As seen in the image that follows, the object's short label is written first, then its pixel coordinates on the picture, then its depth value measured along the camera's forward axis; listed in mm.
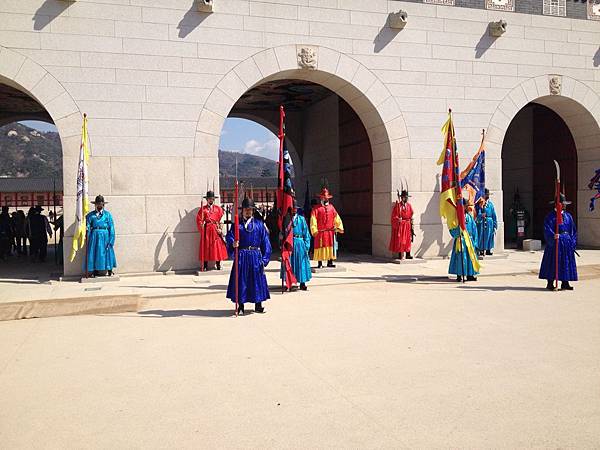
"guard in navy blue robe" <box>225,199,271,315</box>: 6641
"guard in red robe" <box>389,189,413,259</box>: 11148
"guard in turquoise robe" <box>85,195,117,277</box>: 9250
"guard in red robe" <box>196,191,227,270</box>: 10016
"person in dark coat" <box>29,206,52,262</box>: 13574
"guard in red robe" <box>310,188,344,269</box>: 9969
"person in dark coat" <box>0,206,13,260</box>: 13547
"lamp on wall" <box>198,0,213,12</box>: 10023
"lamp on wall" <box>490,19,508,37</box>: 11969
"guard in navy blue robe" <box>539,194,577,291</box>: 8047
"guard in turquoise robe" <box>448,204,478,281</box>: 9086
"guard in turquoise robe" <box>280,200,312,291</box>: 8414
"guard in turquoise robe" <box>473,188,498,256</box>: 11734
